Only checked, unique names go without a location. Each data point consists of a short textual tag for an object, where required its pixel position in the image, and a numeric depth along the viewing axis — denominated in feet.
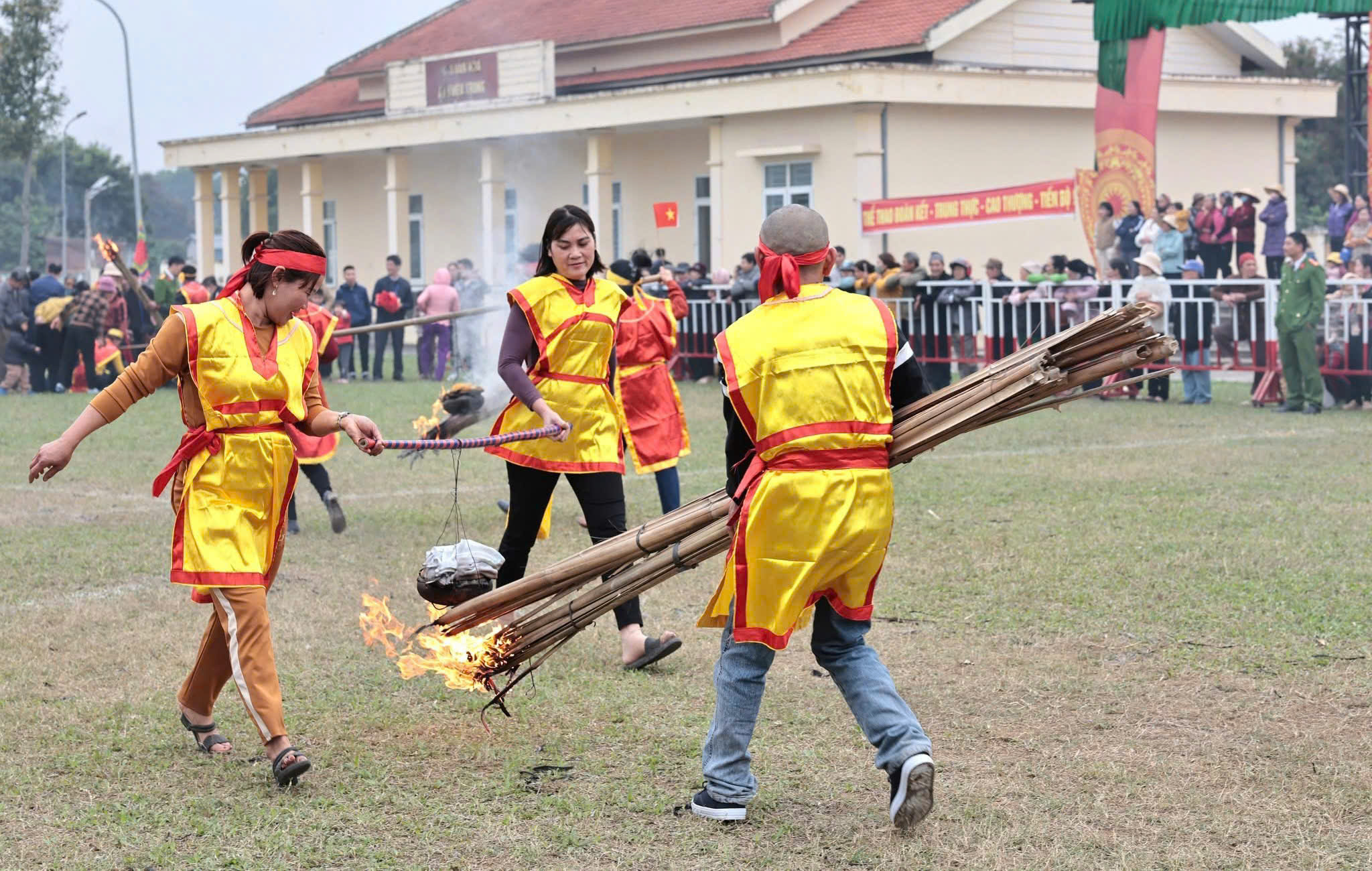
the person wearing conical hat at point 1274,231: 69.77
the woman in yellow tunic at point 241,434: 17.19
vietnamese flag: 71.05
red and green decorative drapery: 64.80
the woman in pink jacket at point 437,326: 77.97
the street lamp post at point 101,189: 209.38
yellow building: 95.14
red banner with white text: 74.59
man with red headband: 15.26
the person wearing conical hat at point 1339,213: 67.15
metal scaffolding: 98.89
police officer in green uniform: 54.95
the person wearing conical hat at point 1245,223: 67.87
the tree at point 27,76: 169.17
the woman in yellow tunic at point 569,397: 22.15
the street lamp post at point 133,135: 136.46
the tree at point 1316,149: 154.30
